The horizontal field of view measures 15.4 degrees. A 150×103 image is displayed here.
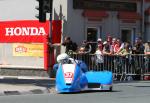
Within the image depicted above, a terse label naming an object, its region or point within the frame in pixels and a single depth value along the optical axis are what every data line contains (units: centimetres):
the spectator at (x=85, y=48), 2625
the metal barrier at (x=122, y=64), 2555
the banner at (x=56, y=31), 2727
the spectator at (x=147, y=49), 2628
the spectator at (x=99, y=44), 2612
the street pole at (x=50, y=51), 2644
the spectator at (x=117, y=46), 2636
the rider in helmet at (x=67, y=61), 1842
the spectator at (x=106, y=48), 2623
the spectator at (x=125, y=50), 2592
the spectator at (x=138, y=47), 2600
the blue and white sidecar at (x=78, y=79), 1800
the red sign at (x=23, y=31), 2781
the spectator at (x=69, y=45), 2595
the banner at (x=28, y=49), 2786
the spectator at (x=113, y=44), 2645
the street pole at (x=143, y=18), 2986
